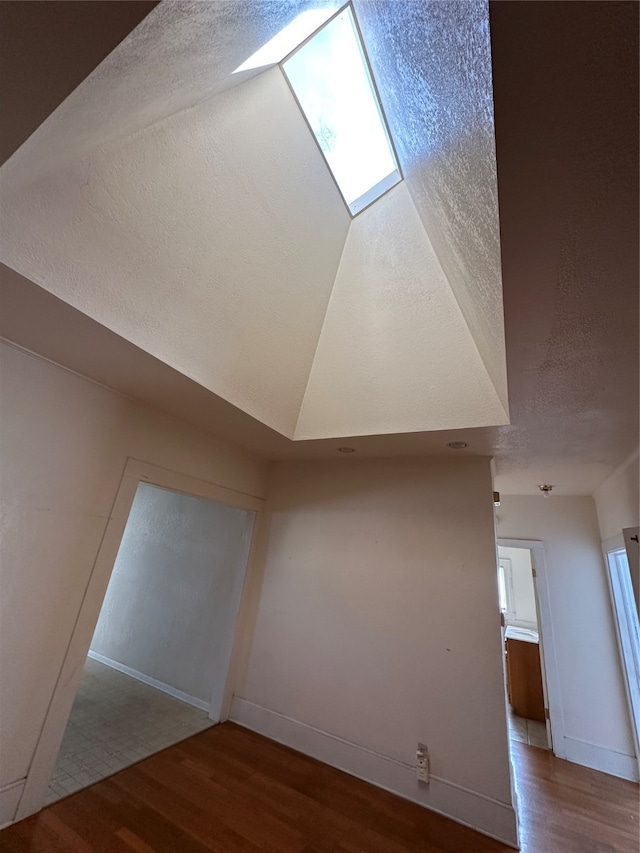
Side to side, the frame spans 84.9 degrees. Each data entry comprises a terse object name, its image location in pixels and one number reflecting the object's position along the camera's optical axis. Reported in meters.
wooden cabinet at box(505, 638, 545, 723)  3.97
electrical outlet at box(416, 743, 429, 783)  2.25
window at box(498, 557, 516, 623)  5.77
